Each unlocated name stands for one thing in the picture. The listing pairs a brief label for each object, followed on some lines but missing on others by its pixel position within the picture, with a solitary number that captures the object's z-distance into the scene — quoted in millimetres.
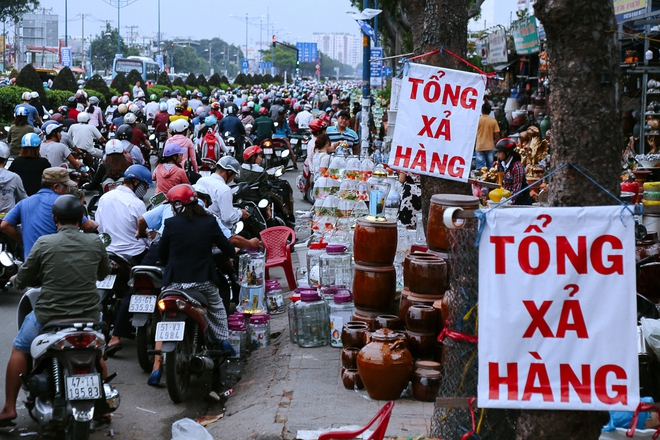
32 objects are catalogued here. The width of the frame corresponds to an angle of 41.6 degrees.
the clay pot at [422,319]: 6844
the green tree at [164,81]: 56375
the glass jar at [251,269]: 9414
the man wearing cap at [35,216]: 8055
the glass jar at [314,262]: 9953
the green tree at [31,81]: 29922
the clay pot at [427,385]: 6605
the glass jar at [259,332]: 8875
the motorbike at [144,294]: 7570
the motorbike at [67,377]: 5652
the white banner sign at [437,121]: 7766
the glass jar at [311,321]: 8477
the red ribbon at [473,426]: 4984
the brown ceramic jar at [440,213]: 7089
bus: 74125
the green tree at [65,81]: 35688
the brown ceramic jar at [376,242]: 7750
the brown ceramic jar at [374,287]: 7699
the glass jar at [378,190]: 11516
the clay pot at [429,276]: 7160
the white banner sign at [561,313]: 4023
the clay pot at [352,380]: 6977
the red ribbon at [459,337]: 5113
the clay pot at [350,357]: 7121
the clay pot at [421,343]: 6852
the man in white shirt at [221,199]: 9820
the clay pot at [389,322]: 7211
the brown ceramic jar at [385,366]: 6520
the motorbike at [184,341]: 6801
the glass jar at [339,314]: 8336
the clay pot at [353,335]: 7234
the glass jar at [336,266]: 9219
